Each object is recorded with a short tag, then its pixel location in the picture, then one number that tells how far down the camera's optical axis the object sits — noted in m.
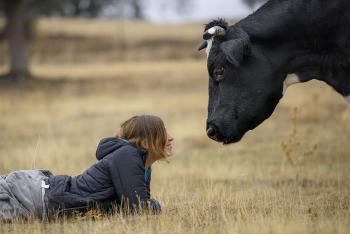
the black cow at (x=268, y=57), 16.05
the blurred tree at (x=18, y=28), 71.87
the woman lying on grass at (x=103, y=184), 15.27
